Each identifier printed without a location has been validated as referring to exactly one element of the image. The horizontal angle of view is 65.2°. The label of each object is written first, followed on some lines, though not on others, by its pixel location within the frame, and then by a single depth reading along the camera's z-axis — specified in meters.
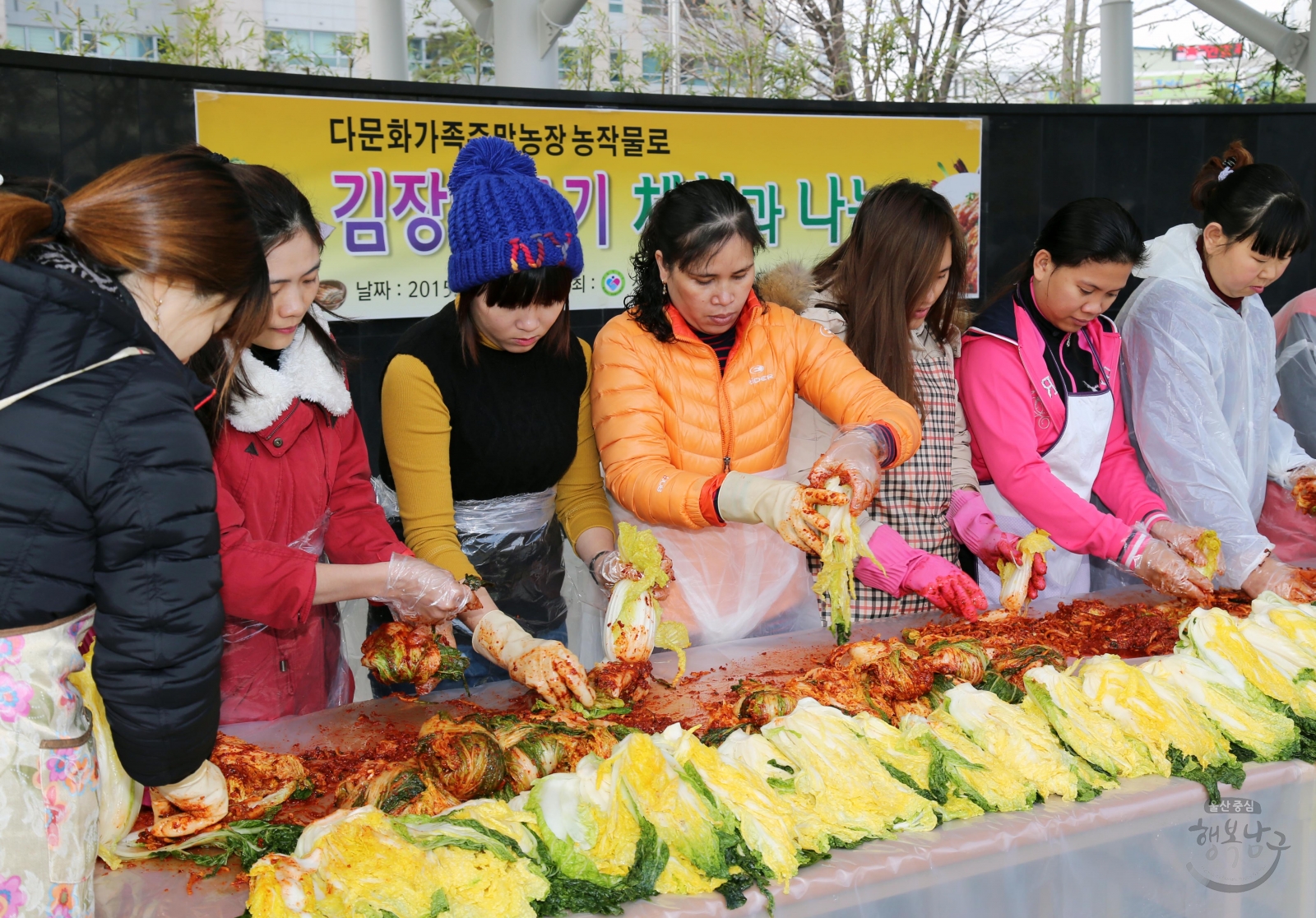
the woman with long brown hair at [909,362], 2.92
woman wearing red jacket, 2.16
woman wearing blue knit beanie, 2.45
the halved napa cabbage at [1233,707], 2.00
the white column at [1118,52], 8.88
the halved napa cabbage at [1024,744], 1.83
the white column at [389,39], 7.63
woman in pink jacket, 2.89
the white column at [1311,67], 7.23
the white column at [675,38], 9.46
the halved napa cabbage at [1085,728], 1.91
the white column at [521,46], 5.84
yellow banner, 4.27
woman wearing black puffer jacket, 1.27
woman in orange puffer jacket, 2.50
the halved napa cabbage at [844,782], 1.71
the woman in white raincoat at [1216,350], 3.03
